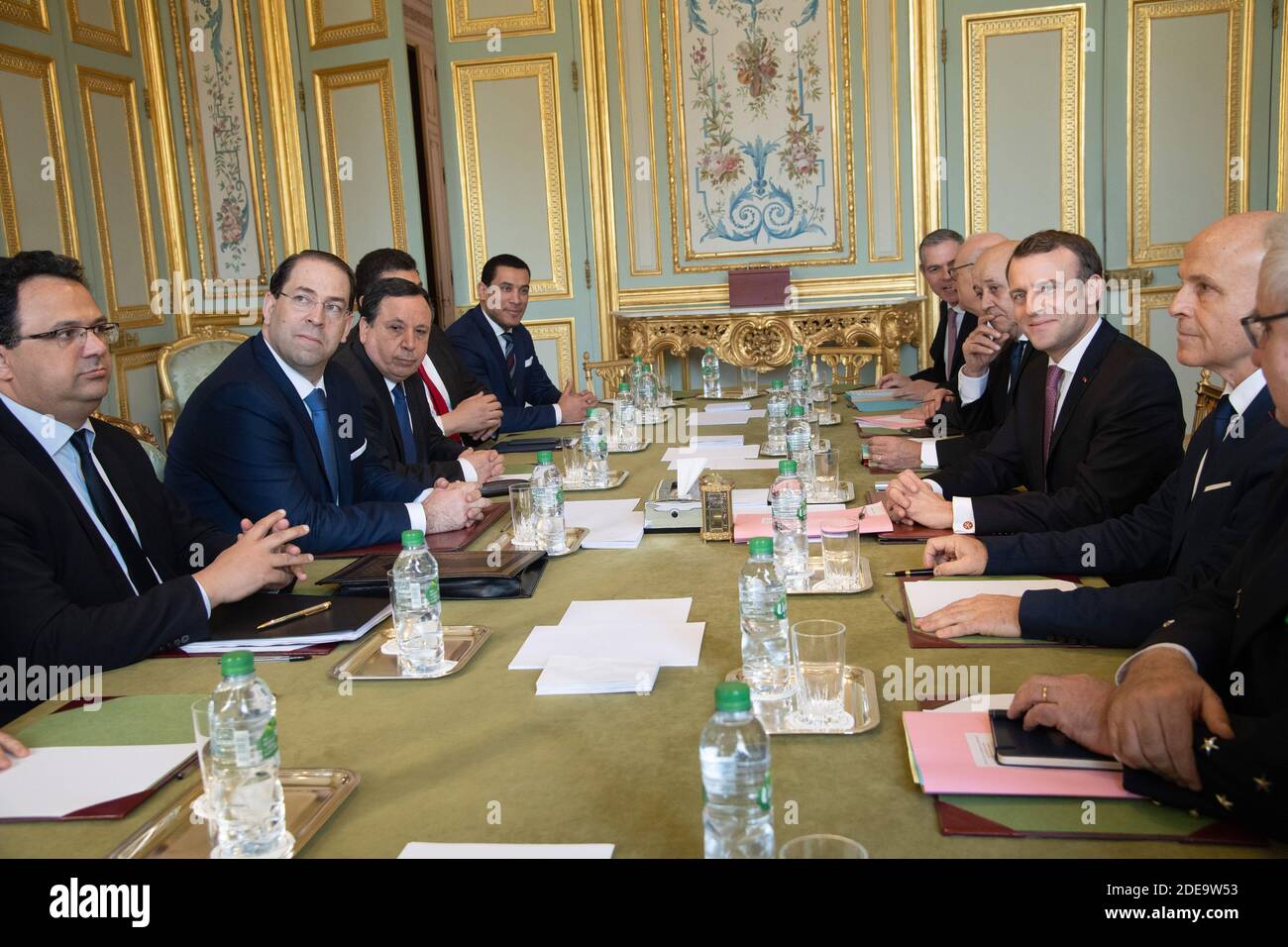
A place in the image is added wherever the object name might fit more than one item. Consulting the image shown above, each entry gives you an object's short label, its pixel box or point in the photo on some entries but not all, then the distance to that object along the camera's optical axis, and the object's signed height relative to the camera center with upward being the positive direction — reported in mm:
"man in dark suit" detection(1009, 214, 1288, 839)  1104 -507
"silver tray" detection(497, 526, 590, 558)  2354 -536
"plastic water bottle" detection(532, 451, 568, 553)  2357 -450
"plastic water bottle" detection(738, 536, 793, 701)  1531 -474
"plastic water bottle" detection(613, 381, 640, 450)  3739 -479
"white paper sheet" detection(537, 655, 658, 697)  1540 -538
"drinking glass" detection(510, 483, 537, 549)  2434 -491
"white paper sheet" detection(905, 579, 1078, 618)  1826 -545
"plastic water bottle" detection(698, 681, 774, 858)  1056 -482
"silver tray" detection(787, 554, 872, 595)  1922 -541
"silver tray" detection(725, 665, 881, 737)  1366 -547
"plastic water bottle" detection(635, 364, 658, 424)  4344 -465
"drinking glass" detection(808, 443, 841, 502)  2688 -488
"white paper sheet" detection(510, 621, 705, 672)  1646 -541
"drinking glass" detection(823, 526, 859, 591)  1978 -506
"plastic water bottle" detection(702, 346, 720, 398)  5583 -490
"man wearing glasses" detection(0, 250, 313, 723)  1760 -381
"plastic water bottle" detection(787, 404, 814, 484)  2779 -456
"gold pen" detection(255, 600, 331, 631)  1845 -516
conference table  1139 -550
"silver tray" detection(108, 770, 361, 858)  1153 -542
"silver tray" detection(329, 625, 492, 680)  1644 -541
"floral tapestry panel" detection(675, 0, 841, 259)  6266 +834
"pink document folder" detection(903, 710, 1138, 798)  1163 -543
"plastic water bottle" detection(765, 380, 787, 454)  3406 -465
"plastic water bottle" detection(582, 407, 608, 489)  3084 -468
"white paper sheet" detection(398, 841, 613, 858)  1096 -547
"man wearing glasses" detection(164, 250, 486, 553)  2533 -311
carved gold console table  6254 -316
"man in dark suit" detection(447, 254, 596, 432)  4891 -177
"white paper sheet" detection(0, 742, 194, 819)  1271 -540
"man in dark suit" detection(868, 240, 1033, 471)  3605 -327
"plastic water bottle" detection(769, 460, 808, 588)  2014 -466
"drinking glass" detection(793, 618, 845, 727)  1405 -502
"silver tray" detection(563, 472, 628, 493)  3039 -536
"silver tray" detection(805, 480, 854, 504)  2662 -535
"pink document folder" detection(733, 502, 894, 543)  2271 -530
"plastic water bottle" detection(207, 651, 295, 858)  1150 -485
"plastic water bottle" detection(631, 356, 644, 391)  4391 -356
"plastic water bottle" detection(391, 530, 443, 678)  1719 -488
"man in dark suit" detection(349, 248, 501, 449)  4043 -366
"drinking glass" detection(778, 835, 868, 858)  1009 -518
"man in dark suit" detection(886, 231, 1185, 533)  2418 -407
